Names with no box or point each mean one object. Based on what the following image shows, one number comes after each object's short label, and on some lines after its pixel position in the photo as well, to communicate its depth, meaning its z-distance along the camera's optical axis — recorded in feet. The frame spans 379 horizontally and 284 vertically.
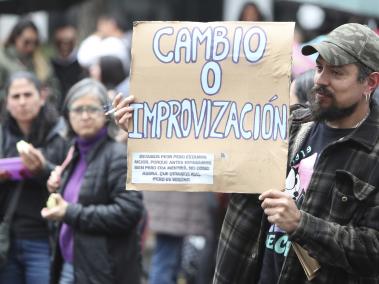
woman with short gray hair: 36.58
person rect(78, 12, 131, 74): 60.70
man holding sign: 24.70
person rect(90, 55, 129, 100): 50.93
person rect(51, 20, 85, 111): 65.00
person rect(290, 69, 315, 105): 37.49
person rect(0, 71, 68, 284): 39.86
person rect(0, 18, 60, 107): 59.97
